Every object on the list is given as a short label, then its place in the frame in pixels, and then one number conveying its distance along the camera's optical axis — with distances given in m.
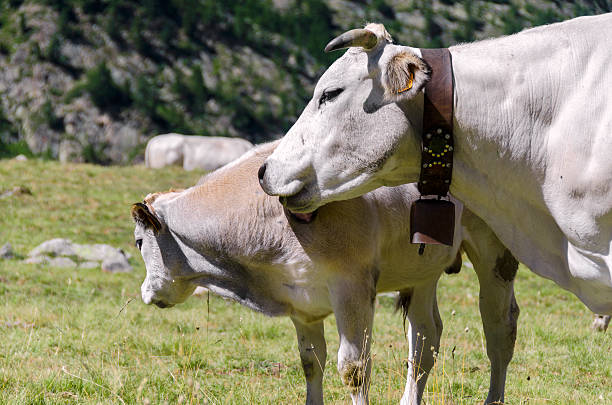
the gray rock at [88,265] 11.54
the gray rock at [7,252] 11.82
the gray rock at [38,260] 11.49
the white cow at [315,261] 4.68
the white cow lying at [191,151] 28.44
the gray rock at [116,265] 11.51
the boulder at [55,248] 11.95
